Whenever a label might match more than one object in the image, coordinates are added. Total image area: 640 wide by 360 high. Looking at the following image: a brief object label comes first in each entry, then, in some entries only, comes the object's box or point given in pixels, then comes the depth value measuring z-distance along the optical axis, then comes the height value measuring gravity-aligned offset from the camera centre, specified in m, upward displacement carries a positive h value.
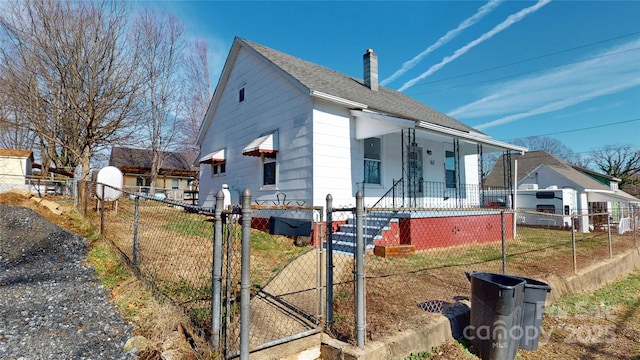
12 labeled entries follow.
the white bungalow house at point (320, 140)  9.02 +1.76
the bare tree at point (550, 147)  48.68 +8.21
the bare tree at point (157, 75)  19.92 +7.84
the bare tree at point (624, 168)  36.59 +3.10
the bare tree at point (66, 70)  13.53 +5.41
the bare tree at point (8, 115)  14.05 +3.69
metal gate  2.84 -1.37
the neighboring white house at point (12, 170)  12.20 +0.96
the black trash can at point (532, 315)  3.65 -1.36
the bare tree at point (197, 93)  25.98 +8.18
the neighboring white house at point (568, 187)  20.88 +0.50
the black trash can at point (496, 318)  3.46 -1.35
